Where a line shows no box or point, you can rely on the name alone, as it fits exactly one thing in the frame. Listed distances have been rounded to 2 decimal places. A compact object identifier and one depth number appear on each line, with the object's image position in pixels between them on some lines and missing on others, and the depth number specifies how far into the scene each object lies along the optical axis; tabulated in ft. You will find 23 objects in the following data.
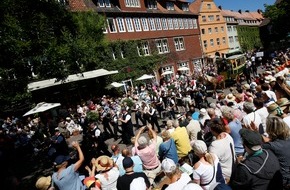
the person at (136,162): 13.99
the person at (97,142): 21.86
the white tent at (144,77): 69.28
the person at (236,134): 13.15
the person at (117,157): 14.60
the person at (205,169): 9.57
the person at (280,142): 8.56
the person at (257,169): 7.49
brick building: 71.59
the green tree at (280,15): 102.71
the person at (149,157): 14.33
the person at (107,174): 12.53
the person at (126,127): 28.13
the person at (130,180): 10.40
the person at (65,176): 12.10
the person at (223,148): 11.04
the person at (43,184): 11.58
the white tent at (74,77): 50.12
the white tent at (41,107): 40.82
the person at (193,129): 16.62
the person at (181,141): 15.70
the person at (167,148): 14.56
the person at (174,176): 8.82
